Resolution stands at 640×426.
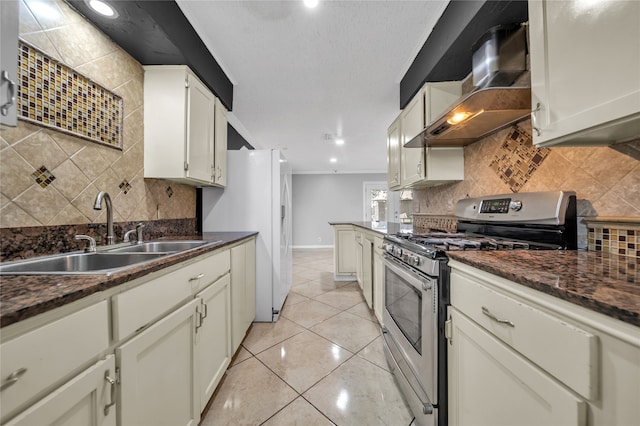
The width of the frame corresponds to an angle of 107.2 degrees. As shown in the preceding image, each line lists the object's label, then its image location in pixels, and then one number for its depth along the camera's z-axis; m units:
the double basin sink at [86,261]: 0.89
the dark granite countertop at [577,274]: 0.48
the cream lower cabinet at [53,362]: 0.45
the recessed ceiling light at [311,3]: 1.44
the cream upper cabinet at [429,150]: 1.88
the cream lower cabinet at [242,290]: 1.73
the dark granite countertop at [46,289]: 0.47
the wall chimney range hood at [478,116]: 1.15
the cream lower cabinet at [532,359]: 0.47
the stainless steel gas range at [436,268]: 1.06
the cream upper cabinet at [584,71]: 0.67
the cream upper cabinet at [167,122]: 1.72
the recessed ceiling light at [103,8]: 1.21
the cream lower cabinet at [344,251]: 3.76
